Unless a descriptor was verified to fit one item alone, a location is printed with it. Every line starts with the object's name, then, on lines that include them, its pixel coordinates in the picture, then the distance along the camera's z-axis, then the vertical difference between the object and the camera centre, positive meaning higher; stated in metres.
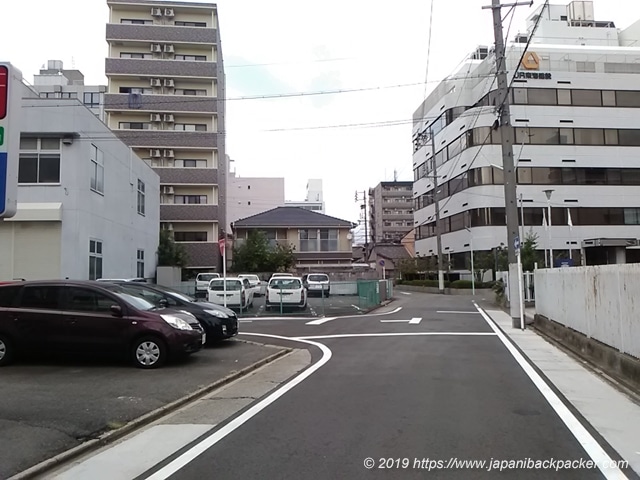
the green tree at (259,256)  50.72 +1.82
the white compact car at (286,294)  23.75 -0.78
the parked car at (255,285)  35.07 -0.53
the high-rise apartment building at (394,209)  109.94 +12.79
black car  12.77 -0.79
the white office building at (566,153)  50.16 +10.67
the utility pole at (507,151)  18.78 +4.13
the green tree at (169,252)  42.34 +2.03
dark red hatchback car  10.10 -0.82
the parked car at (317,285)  34.56 -0.61
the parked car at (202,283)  30.92 -0.32
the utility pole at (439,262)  47.34 +0.92
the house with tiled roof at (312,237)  57.25 +4.00
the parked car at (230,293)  22.86 -0.67
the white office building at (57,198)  21.41 +3.26
